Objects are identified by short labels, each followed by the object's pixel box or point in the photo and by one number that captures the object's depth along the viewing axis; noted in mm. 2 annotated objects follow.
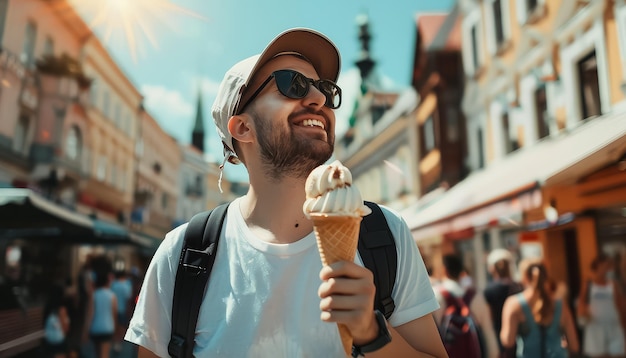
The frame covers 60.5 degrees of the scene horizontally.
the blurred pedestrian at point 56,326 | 7605
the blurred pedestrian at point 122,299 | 9680
